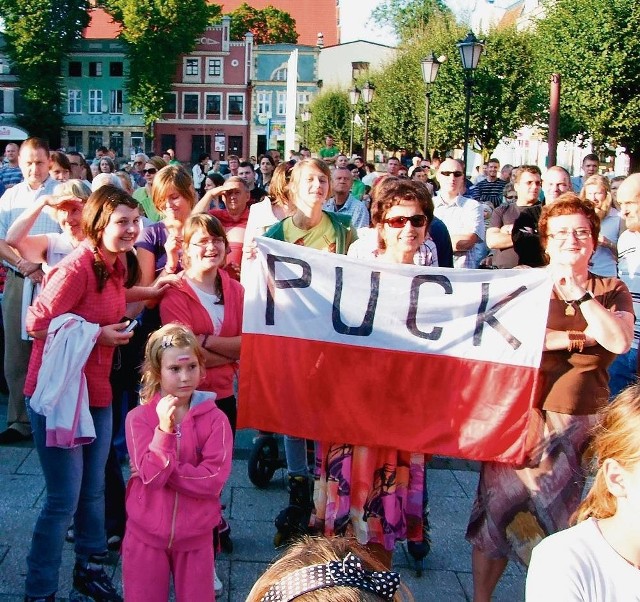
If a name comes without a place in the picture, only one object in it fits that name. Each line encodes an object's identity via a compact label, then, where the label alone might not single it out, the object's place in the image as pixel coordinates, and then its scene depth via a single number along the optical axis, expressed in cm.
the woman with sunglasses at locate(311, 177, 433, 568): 374
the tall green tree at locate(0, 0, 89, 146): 6081
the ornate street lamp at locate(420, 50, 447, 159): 1930
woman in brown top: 358
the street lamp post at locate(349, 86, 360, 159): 3107
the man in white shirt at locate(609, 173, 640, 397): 513
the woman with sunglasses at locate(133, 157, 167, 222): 766
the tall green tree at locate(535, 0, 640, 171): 2198
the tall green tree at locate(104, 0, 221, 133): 6272
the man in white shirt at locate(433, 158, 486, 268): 699
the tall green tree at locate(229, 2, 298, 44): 8156
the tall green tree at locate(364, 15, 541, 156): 2714
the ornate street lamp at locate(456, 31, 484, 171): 1535
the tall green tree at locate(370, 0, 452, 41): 6519
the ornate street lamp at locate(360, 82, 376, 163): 2777
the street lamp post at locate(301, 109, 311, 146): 5159
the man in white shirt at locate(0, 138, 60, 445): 592
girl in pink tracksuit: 329
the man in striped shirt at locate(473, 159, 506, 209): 1252
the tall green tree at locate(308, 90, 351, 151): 4712
